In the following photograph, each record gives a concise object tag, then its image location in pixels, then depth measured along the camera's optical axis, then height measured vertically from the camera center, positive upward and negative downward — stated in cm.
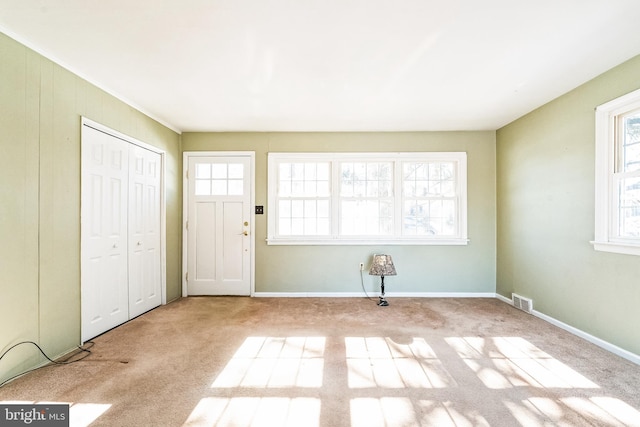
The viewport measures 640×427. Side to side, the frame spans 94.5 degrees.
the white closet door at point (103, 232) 279 -19
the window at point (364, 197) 445 +27
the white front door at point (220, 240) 444 -39
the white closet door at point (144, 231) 344 -21
